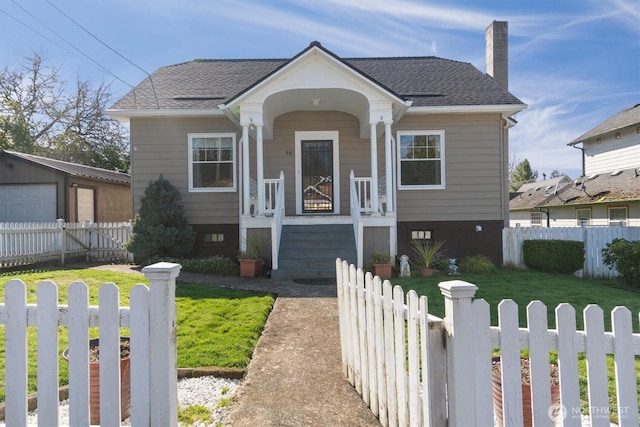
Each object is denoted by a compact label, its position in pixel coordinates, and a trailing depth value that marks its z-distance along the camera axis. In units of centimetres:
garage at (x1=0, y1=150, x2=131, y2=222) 1324
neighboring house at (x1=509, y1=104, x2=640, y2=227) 1659
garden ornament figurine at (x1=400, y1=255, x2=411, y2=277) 861
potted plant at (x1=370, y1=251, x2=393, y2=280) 846
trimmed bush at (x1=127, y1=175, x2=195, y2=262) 982
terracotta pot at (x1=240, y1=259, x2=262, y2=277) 866
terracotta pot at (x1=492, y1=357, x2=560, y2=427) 227
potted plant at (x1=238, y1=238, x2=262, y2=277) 866
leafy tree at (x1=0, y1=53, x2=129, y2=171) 2456
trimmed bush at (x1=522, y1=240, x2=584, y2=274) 961
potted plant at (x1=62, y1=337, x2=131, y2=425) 260
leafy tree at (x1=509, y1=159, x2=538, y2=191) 5303
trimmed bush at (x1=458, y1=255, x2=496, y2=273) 930
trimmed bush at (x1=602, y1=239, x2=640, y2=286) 840
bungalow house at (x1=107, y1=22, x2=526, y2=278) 1048
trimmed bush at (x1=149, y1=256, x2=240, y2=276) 907
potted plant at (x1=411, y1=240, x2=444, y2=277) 868
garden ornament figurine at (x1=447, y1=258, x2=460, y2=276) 888
